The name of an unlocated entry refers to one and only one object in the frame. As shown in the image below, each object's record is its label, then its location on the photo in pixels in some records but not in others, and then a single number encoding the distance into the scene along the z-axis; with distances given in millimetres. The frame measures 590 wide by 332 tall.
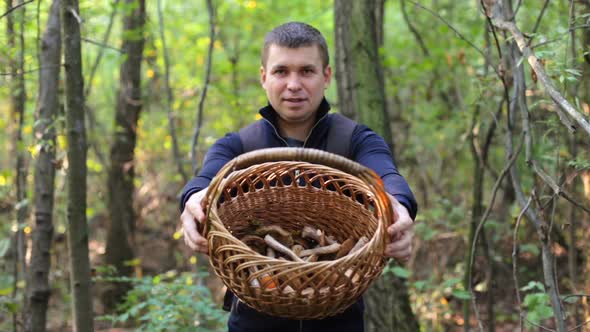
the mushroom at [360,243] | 2105
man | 2334
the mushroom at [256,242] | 2357
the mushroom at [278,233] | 2381
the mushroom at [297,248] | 2324
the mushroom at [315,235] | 2395
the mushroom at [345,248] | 2250
